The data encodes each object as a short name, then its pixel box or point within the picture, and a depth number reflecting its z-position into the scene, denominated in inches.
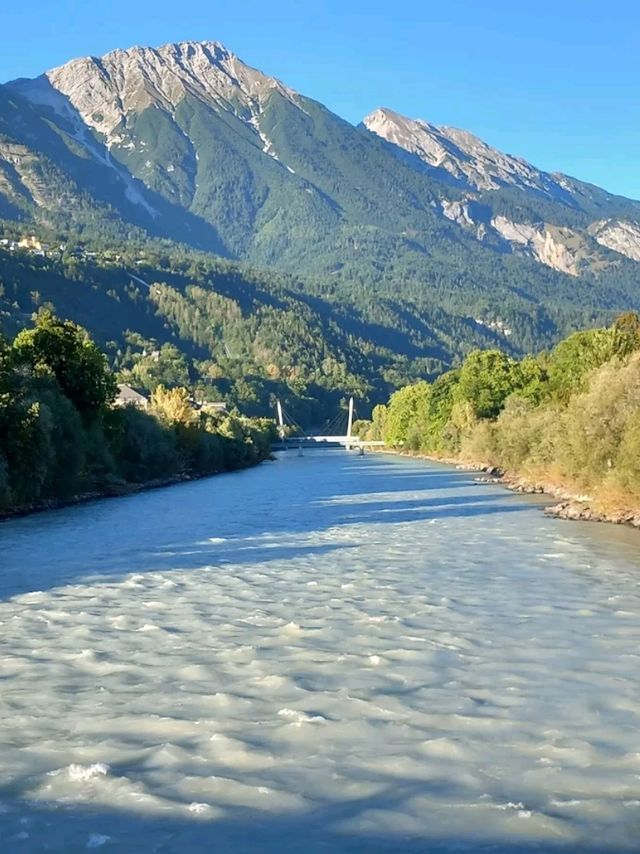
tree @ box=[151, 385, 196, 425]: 3789.4
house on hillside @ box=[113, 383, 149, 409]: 6387.3
